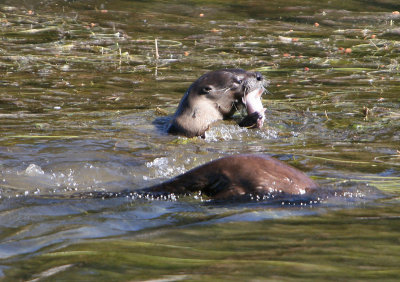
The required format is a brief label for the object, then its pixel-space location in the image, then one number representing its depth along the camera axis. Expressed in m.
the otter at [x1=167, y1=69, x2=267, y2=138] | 13.23
